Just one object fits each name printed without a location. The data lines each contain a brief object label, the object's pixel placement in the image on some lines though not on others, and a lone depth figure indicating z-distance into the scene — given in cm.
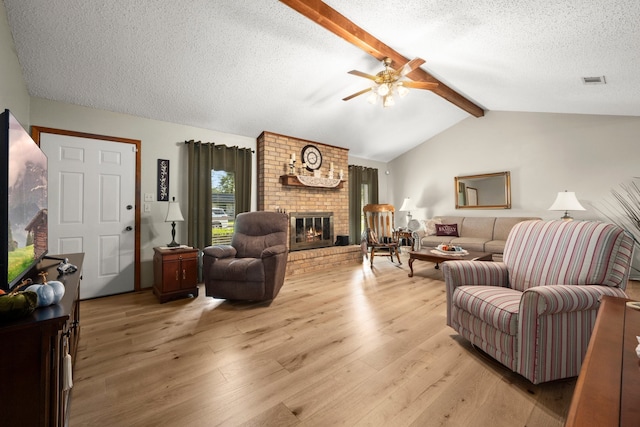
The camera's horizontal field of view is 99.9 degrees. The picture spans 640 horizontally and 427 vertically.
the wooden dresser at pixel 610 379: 53
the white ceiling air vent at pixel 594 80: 291
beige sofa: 450
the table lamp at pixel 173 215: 320
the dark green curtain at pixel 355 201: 586
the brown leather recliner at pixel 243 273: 277
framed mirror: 506
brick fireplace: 434
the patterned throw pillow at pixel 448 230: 522
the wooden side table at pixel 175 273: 295
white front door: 296
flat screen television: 106
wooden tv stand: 82
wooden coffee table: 346
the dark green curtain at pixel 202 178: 374
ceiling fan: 288
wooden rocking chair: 502
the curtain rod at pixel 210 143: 373
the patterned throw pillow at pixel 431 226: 544
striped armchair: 147
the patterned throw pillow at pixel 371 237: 486
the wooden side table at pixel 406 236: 508
